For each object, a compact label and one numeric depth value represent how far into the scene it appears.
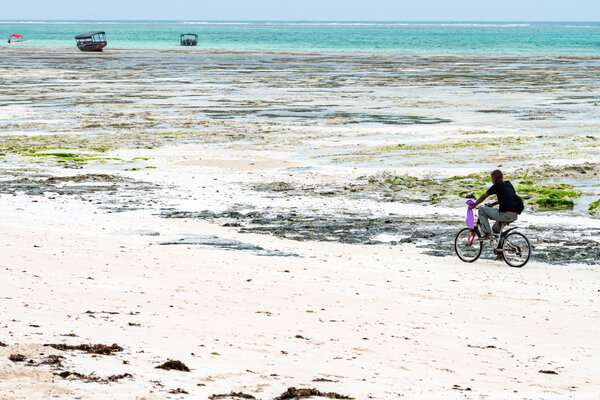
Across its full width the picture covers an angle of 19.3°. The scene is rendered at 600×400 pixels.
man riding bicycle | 29.01
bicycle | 28.74
